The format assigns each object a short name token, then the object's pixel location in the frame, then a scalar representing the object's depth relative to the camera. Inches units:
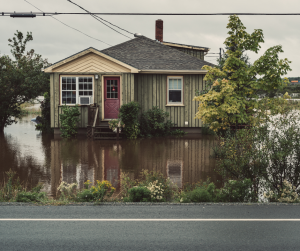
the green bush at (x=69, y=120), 761.6
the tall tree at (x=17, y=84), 828.0
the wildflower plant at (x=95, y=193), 319.6
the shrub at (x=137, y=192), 322.7
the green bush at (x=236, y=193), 323.0
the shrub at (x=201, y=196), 321.1
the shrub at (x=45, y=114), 898.7
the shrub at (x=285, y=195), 314.2
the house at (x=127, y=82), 786.2
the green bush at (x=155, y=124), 800.3
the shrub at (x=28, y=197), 315.0
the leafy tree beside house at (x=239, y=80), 507.2
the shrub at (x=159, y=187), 325.4
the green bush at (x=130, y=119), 751.7
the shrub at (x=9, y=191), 330.7
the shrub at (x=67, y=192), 330.5
